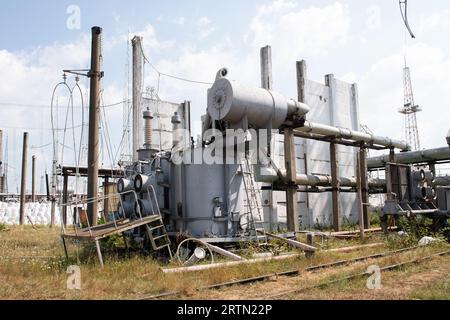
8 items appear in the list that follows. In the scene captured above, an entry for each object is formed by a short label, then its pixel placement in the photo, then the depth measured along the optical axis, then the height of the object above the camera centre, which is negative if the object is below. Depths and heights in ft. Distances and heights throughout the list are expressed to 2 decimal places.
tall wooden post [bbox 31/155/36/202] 129.70 +9.77
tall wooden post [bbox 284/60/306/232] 50.39 +1.96
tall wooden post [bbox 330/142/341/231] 58.90 +1.19
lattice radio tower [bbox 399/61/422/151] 163.22 +32.68
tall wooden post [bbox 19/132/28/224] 97.71 +6.88
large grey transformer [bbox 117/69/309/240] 35.86 +1.93
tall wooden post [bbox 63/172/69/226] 80.19 +3.60
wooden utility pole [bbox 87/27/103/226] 45.24 +8.71
